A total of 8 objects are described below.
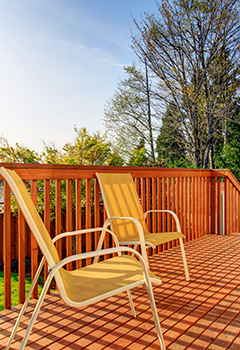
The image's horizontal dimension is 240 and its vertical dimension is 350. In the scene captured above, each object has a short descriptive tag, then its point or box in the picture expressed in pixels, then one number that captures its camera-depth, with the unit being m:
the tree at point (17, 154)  4.77
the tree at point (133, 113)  12.46
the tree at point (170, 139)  11.47
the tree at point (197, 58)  9.14
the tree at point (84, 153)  5.03
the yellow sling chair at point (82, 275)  1.20
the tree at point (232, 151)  12.23
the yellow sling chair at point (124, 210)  2.37
